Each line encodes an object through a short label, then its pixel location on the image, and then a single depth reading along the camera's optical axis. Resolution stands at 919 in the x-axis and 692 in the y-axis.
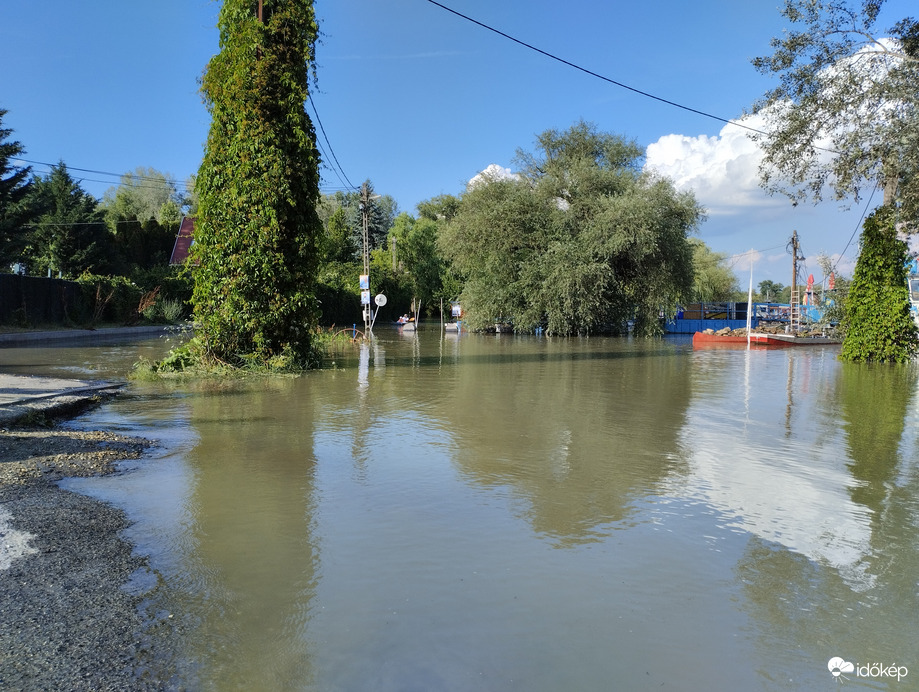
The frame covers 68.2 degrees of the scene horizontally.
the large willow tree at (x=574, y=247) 35.38
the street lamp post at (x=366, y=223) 29.55
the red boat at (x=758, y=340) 30.27
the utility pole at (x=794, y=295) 38.64
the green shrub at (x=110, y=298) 31.97
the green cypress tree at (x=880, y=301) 19.78
